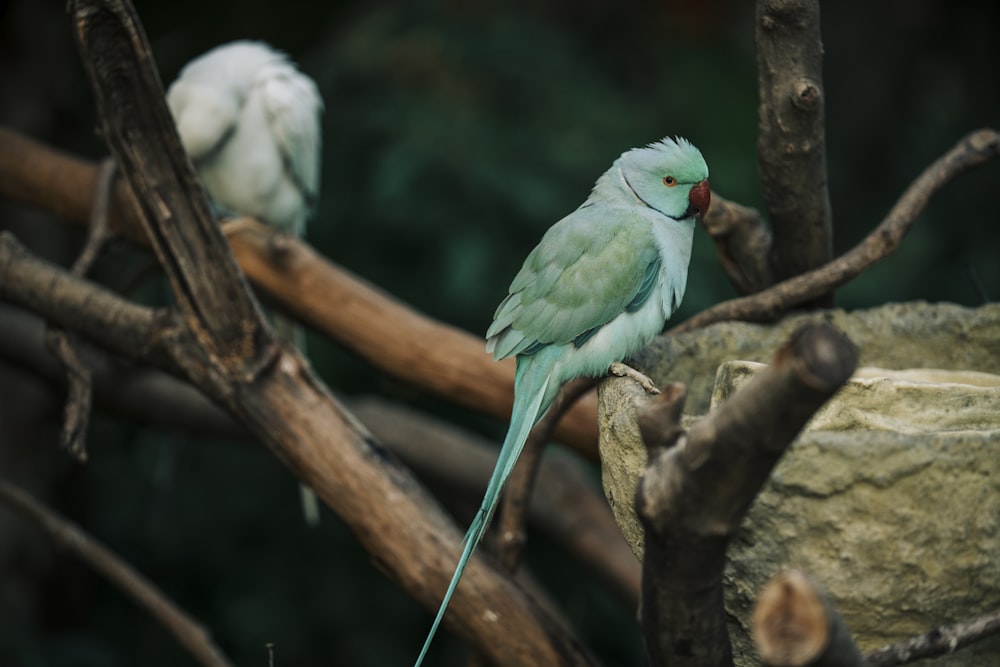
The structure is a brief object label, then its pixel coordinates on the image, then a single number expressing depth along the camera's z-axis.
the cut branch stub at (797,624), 1.66
